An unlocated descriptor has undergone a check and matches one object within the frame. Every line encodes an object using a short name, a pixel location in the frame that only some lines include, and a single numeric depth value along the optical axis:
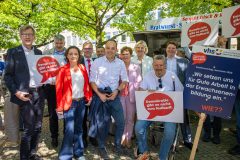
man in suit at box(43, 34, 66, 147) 3.37
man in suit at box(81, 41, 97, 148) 3.46
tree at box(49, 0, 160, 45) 9.78
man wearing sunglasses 2.82
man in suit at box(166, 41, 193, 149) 3.32
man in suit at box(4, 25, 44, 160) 2.66
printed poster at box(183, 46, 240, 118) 2.50
